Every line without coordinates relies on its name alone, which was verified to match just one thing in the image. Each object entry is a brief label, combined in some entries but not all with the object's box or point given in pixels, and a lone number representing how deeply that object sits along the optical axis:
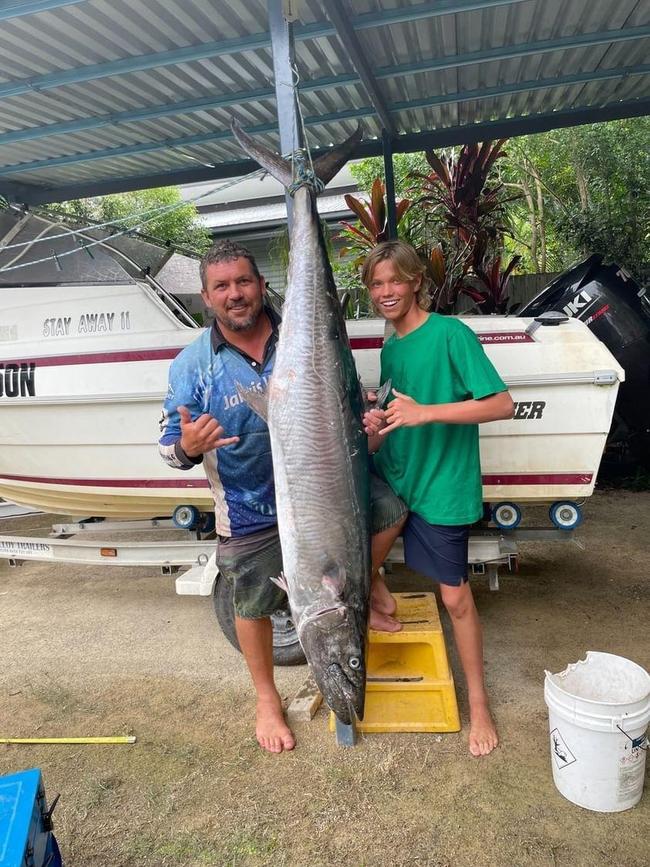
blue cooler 1.57
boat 2.98
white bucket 2.06
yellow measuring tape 2.76
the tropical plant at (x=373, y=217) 6.93
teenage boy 2.29
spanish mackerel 2.07
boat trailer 3.24
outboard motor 4.70
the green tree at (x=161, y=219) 10.54
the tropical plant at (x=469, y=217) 6.88
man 2.32
